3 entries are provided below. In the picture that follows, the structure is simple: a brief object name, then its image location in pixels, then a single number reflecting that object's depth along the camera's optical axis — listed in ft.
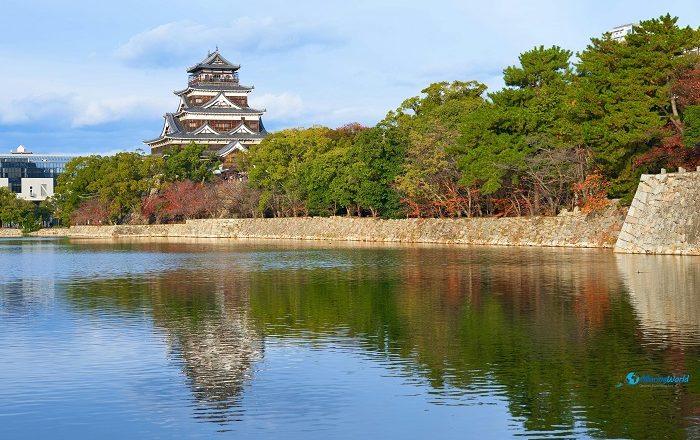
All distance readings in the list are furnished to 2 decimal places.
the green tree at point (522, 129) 157.99
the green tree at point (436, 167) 183.01
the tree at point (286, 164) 238.68
